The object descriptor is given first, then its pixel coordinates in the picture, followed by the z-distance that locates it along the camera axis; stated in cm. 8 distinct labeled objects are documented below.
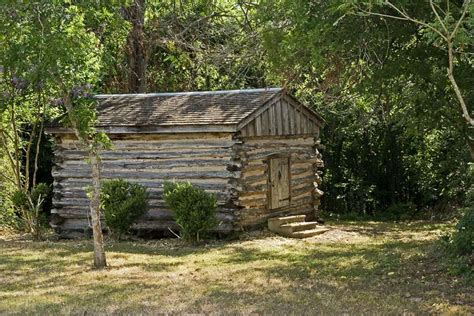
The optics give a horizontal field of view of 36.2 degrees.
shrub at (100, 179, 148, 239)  1683
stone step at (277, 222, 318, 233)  1762
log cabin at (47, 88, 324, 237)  1697
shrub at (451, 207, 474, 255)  1165
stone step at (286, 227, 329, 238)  1754
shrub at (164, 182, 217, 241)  1596
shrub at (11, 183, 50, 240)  1817
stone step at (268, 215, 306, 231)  1777
